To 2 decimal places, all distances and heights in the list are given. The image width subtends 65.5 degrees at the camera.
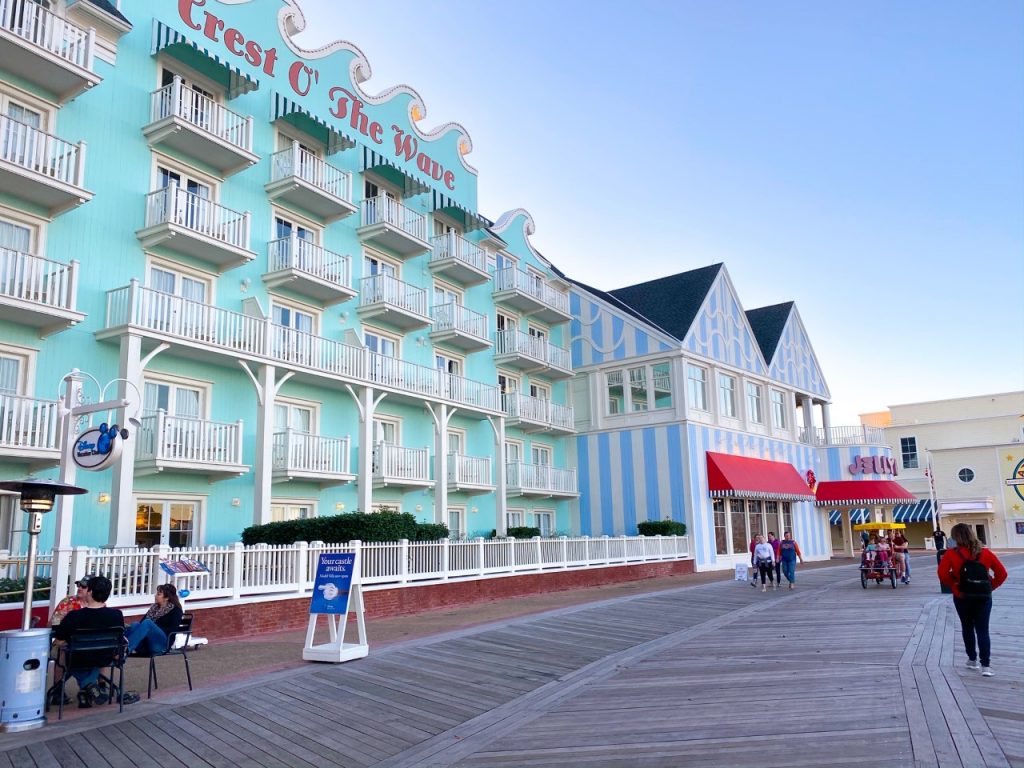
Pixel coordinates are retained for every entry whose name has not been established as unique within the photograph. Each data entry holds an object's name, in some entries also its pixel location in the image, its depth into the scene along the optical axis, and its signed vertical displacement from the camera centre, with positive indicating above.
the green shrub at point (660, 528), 28.23 -0.31
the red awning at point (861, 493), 37.03 +1.03
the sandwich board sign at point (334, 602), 10.22 -0.98
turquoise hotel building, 15.28 +5.63
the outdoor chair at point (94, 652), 7.55 -1.16
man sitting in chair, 7.73 -0.90
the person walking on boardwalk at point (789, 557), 20.92 -1.04
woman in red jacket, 8.49 -0.71
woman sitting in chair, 8.32 -1.06
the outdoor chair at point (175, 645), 8.27 -1.29
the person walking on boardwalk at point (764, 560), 20.86 -1.10
